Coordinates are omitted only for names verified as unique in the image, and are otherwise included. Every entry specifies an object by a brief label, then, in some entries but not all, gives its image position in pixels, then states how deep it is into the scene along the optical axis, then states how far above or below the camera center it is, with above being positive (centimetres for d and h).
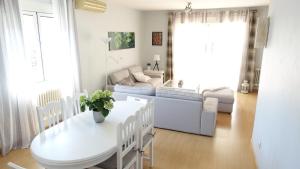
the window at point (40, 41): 360 +12
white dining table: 163 -85
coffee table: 532 -101
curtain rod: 592 +112
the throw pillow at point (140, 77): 591 -87
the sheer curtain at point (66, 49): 377 -3
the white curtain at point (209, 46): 628 +2
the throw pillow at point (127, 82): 512 -88
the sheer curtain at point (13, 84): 284 -53
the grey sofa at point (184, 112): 353 -114
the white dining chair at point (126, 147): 183 -96
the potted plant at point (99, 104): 215 -59
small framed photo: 725 +31
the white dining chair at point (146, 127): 224 -94
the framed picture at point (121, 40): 552 +20
